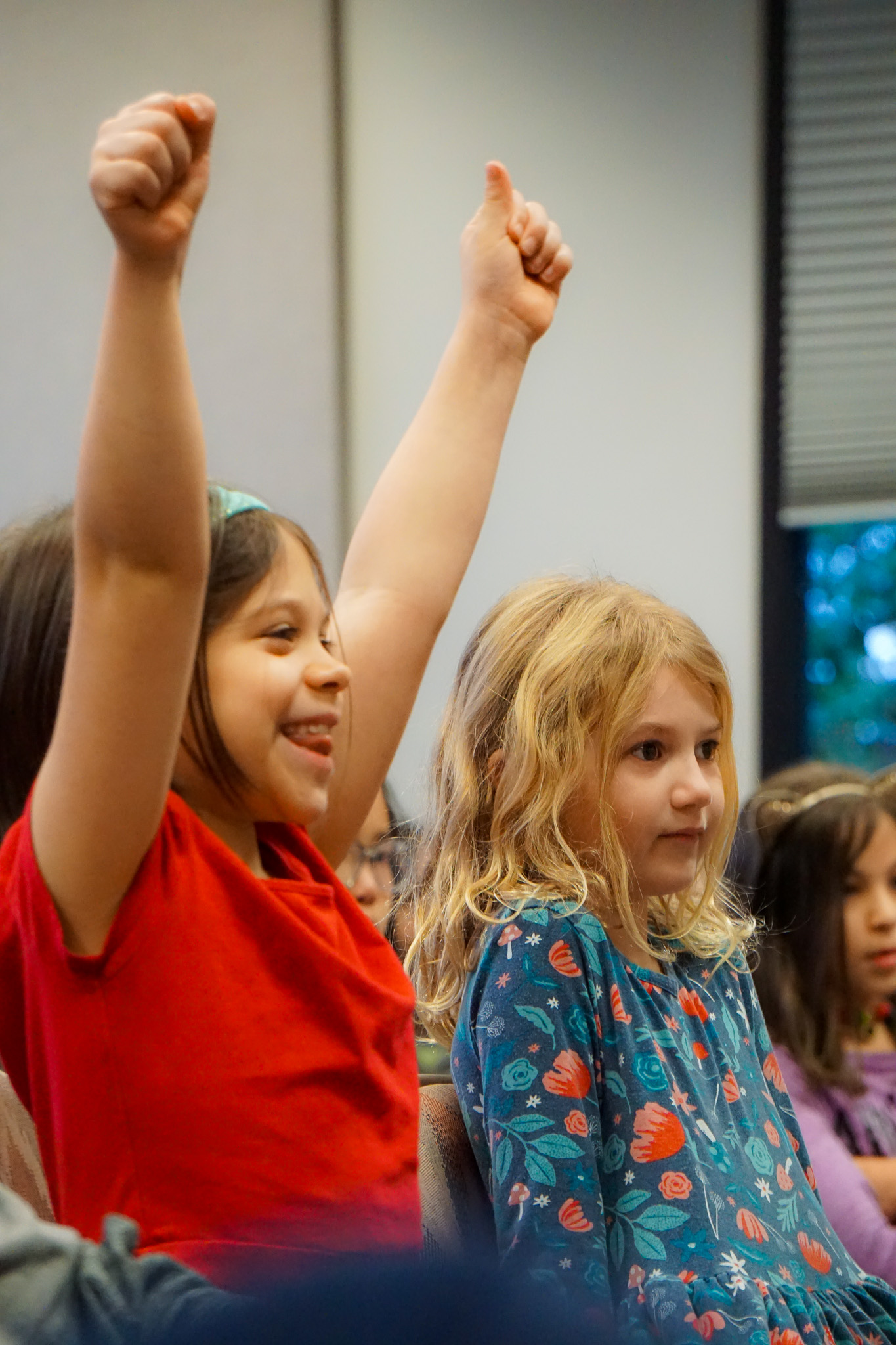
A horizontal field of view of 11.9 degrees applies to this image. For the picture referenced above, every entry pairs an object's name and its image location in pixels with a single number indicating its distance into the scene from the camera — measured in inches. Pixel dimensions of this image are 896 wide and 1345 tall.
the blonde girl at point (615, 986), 89.4
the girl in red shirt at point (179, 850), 76.1
